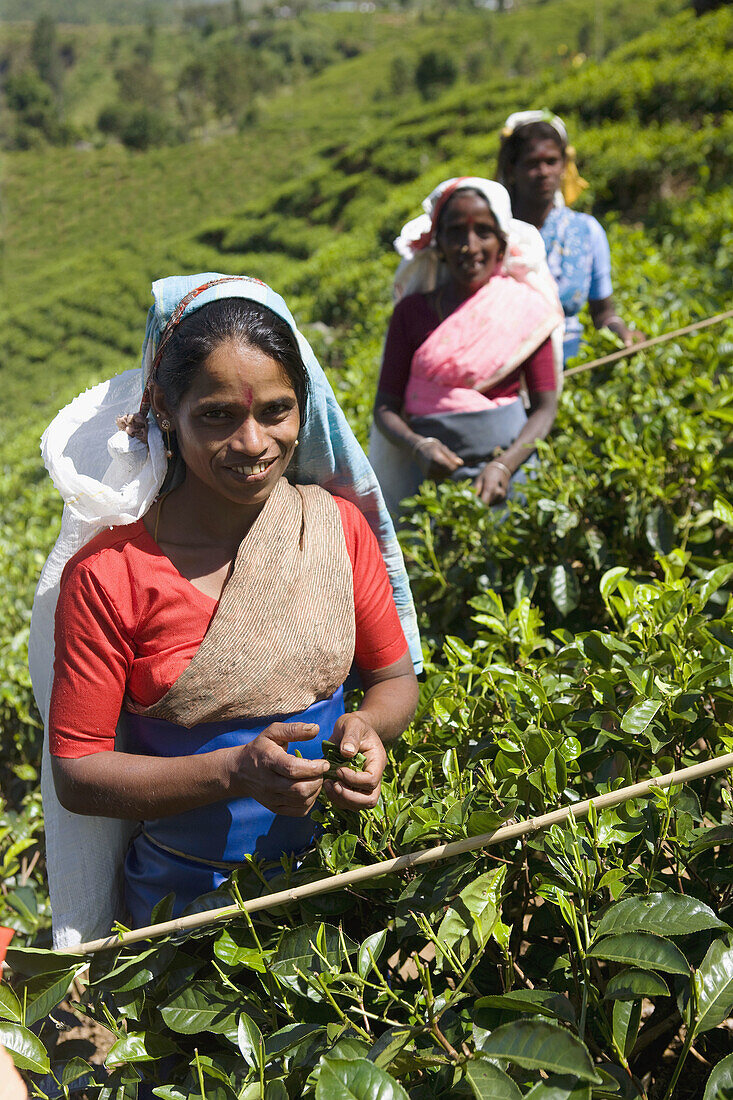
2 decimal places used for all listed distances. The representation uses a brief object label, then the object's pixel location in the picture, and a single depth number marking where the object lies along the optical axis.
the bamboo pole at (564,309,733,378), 2.69
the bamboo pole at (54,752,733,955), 1.20
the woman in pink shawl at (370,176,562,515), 2.58
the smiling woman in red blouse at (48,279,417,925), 1.34
